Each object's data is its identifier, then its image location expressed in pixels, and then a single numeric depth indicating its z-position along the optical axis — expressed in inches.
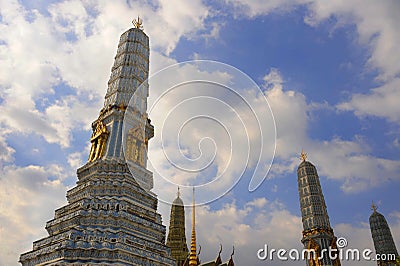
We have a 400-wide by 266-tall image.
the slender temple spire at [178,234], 2458.2
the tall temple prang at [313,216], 2171.5
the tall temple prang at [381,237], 2704.5
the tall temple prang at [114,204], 1047.0
